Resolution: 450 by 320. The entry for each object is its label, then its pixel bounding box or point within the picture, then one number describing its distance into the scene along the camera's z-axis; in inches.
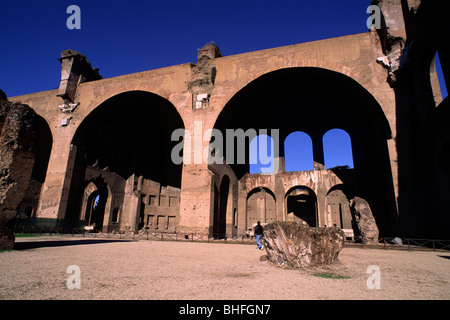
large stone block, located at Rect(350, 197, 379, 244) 432.8
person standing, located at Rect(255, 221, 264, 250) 364.7
